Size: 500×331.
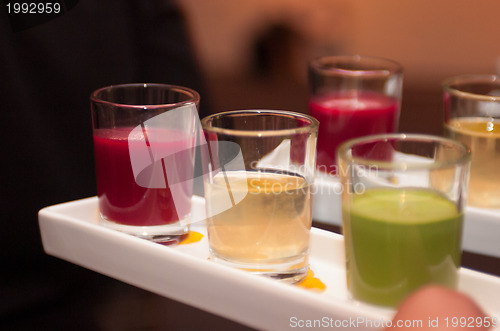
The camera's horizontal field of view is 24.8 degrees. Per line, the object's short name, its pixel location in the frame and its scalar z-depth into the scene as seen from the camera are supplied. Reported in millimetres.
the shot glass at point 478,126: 529
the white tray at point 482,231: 504
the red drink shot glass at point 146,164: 491
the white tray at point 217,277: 424
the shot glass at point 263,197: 451
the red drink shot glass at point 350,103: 599
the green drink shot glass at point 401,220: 425
